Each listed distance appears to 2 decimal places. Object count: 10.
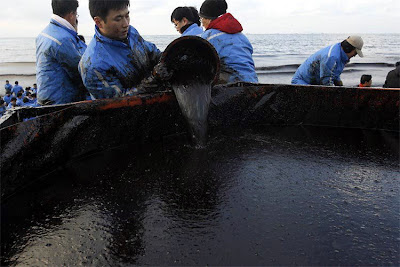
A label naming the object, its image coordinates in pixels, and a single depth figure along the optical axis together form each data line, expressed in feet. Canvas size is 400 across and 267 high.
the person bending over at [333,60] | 13.83
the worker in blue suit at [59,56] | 10.09
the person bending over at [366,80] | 21.45
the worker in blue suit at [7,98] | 36.92
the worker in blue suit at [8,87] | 44.29
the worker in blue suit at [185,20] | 14.25
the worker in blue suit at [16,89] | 41.02
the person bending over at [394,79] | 19.66
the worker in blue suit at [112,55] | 8.48
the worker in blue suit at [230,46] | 11.72
